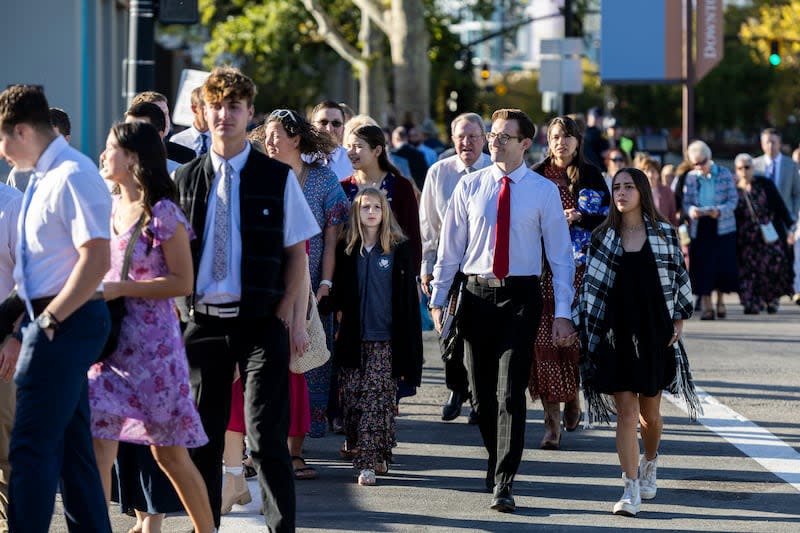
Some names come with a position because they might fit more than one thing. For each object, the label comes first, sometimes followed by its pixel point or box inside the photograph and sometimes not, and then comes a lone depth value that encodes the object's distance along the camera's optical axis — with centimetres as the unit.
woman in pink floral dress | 1099
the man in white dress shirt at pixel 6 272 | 1200
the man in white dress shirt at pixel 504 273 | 1443
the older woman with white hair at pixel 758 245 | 3353
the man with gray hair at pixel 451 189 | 1809
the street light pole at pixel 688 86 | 5030
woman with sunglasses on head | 1563
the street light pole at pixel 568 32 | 6527
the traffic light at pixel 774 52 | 7384
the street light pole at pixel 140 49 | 2219
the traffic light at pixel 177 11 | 2252
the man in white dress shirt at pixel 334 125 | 1886
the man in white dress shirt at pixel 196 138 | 1699
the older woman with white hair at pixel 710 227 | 3222
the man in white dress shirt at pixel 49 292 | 1031
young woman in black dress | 1440
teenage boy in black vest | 1153
